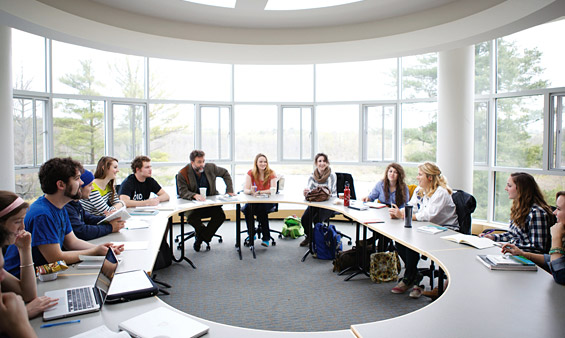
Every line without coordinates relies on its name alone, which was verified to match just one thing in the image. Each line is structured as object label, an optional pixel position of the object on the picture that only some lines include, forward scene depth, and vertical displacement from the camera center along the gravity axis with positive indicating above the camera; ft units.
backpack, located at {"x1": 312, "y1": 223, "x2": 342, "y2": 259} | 15.25 -3.47
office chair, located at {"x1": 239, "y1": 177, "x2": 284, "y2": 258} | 17.60 -3.60
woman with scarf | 16.76 -1.00
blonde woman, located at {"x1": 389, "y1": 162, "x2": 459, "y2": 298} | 11.61 -1.69
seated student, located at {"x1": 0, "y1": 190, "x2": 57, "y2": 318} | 5.01 -1.38
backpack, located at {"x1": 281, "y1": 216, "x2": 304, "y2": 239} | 19.08 -3.67
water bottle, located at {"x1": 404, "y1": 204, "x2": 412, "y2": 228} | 11.02 -1.71
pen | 4.91 -2.24
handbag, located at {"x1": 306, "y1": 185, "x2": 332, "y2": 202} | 15.64 -1.56
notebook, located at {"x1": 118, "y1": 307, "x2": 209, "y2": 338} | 4.80 -2.28
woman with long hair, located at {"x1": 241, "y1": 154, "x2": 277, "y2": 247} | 17.42 -1.23
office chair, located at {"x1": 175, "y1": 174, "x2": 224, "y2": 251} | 15.06 -3.86
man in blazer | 16.16 -1.35
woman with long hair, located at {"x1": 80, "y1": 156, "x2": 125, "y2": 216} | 10.98 -1.10
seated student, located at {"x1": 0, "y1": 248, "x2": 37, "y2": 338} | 4.28 -1.88
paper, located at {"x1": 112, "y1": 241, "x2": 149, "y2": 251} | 8.53 -2.06
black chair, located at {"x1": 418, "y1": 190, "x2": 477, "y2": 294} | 11.37 -1.71
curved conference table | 5.04 -2.30
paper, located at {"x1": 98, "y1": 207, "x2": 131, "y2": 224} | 9.84 -1.57
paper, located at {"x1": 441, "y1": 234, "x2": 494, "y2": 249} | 8.89 -2.05
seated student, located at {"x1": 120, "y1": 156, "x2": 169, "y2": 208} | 13.91 -1.13
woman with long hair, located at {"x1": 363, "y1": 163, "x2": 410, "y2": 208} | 14.48 -1.16
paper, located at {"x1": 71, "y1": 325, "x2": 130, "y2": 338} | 4.61 -2.23
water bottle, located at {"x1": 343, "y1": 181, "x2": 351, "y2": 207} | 14.30 -1.51
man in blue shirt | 7.01 -1.06
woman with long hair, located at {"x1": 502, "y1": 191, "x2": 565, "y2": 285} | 6.57 -1.83
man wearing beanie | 8.77 -1.68
